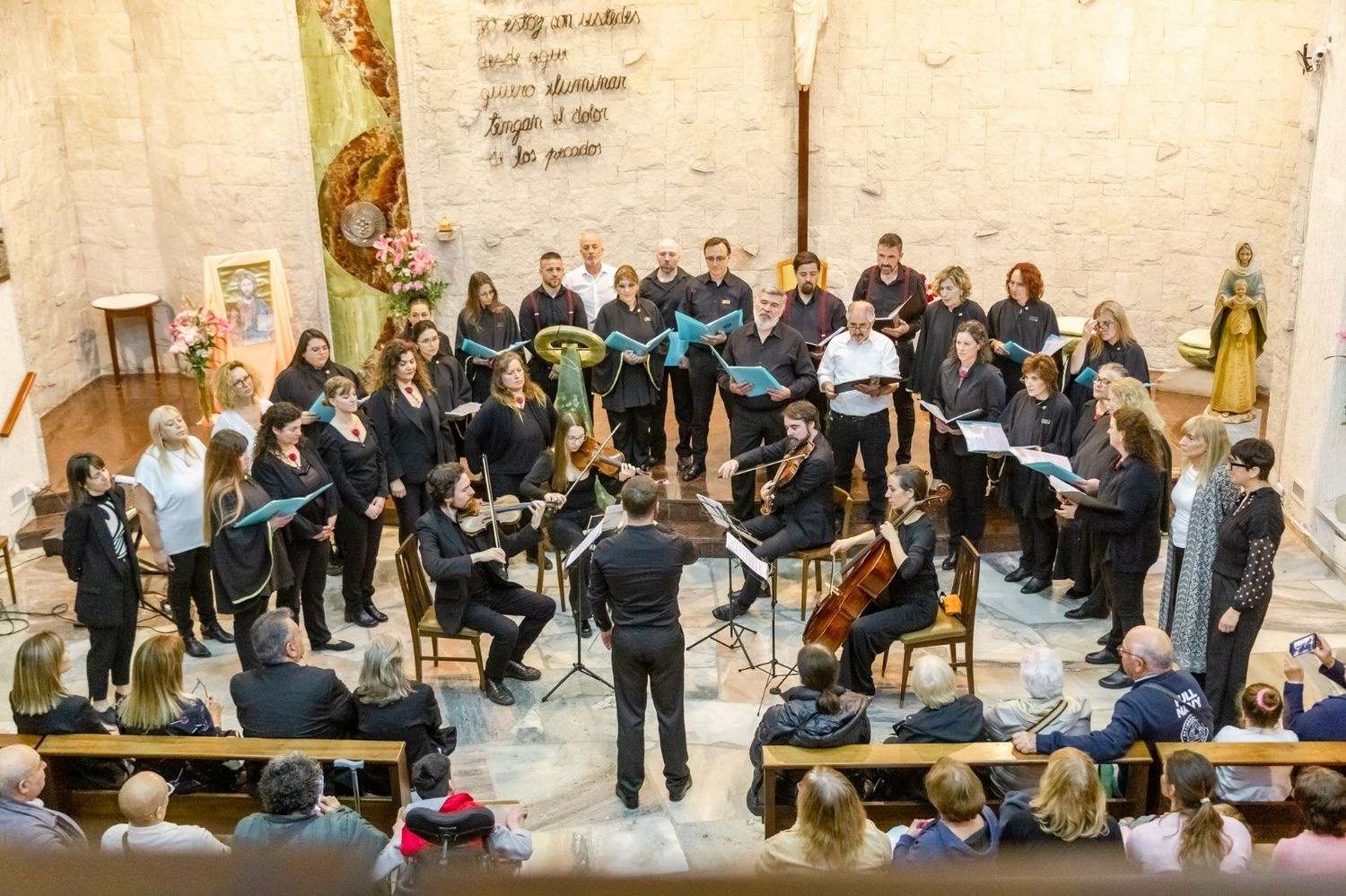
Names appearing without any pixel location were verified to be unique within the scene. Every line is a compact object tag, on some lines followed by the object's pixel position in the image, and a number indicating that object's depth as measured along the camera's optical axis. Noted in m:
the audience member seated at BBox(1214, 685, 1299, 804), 4.88
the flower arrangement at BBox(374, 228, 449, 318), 10.41
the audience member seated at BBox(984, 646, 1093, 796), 5.10
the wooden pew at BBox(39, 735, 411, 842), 5.03
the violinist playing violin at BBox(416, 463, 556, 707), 6.42
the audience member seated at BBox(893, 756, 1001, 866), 4.23
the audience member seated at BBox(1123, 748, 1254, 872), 4.00
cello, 6.41
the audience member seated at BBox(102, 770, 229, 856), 4.20
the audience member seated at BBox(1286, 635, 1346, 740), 5.00
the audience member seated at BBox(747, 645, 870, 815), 5.05
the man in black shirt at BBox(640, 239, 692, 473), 9.02
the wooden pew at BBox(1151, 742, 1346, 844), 4.69
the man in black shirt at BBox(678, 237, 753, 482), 8.81
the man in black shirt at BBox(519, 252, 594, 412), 8.89
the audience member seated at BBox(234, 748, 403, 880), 4.31
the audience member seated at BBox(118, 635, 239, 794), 5.25
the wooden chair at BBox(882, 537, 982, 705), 6.55
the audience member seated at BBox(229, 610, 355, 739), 5.31
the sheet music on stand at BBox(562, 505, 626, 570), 6.07
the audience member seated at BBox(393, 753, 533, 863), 4.30
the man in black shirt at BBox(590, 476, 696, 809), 5.46
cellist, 6.34
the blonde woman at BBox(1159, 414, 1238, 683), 6.09
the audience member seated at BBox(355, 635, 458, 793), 5.27
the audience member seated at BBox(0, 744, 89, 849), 4.38
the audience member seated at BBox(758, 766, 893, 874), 4.08
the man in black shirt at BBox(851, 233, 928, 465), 8.74
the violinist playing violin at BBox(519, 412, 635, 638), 7.29
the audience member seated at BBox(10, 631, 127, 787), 5.24
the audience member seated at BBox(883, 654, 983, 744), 5.10
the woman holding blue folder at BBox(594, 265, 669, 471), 8.54
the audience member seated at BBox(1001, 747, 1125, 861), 4.14
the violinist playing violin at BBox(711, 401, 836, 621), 7.07
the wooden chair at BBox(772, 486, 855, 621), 7.30
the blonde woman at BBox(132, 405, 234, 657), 6.88
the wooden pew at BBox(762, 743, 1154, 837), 4.88
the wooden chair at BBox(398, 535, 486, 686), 6.65
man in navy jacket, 4.91
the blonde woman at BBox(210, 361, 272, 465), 7.34
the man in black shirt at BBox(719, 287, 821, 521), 8.09
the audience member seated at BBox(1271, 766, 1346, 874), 4.00
